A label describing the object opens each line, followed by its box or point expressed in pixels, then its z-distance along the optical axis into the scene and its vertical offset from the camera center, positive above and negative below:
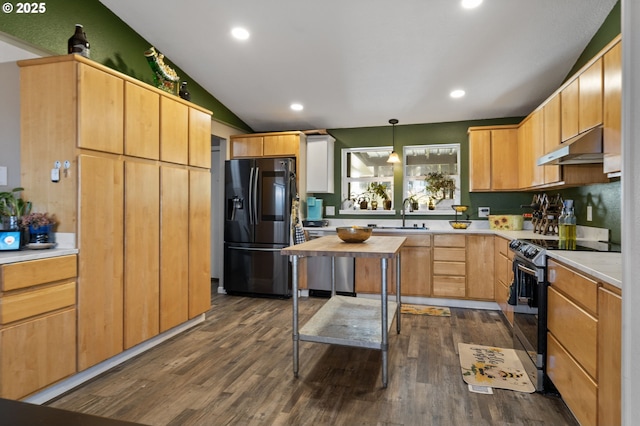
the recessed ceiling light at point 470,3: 2.70 +1.65
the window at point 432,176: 4.83 +0.53
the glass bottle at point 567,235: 2.45 -0.15
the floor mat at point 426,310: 3.89 -1.11
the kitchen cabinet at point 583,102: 2.32 +0.82
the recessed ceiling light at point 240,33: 3.23 +1.69
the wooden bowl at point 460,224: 4.44 -0.13
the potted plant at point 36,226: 2.21 -0.09
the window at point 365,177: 5.12 +0.55
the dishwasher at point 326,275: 4.47 -0.80
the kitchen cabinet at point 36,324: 1.89 -0.65
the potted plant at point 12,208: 2.18 +0.03
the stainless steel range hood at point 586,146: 2.21 +0.43
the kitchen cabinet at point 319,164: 5.00 +0.71
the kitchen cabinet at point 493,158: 4.21 +0.69
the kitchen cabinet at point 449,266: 4.11 -0.61
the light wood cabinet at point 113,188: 2.29 +0.18
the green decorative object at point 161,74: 3.06 +1.27
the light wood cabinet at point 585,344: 1.43 -0.63
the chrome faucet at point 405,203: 4.90 +0.14
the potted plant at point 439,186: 4.82 +0.39
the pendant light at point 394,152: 4.62 +0.84
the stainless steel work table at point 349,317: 2.29 -0.85
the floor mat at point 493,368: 2.33 -1.13
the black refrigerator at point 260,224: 4.48 -0.14
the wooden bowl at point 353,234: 2.74 -0.16
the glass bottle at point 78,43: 2.39 +1.17
